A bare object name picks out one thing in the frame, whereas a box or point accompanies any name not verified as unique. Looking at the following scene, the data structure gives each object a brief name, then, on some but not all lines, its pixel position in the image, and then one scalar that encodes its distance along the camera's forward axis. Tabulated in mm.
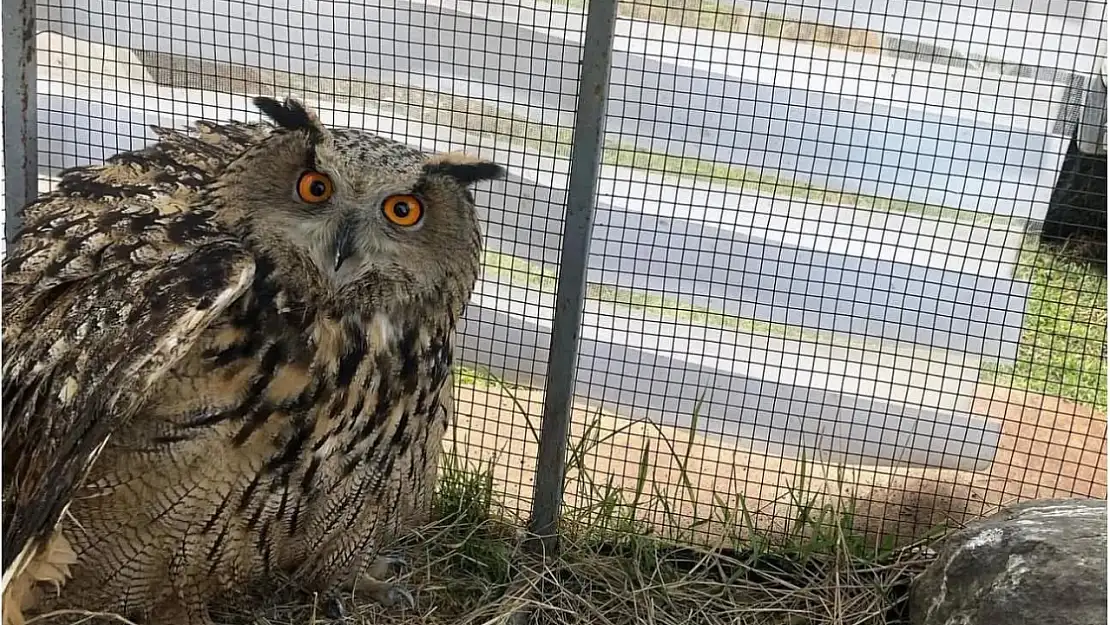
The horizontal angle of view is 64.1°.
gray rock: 1476
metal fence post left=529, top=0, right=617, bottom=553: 1536
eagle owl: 1209
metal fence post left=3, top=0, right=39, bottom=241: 1819
